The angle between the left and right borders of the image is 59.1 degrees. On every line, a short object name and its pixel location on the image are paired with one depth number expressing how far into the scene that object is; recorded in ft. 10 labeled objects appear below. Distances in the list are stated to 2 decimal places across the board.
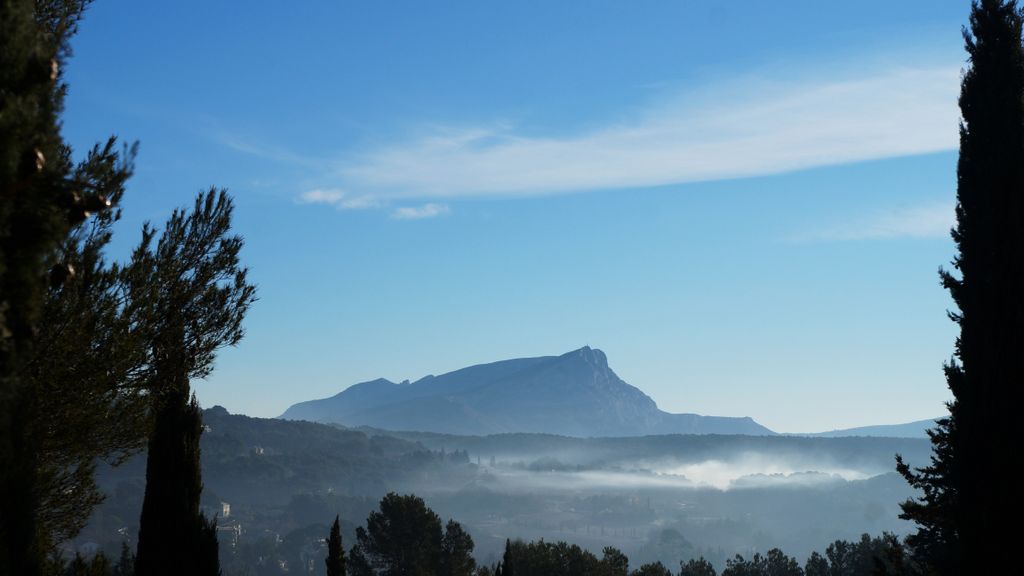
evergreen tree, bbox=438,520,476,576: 222.07
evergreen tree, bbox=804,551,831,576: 197.47
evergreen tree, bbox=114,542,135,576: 199.11
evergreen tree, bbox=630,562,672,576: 198.48
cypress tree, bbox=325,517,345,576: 131.44
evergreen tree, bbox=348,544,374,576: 213.87
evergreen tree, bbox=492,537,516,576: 141.79
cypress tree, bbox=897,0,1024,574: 45.83
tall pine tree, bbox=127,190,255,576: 53.06
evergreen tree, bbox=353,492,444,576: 220.84
